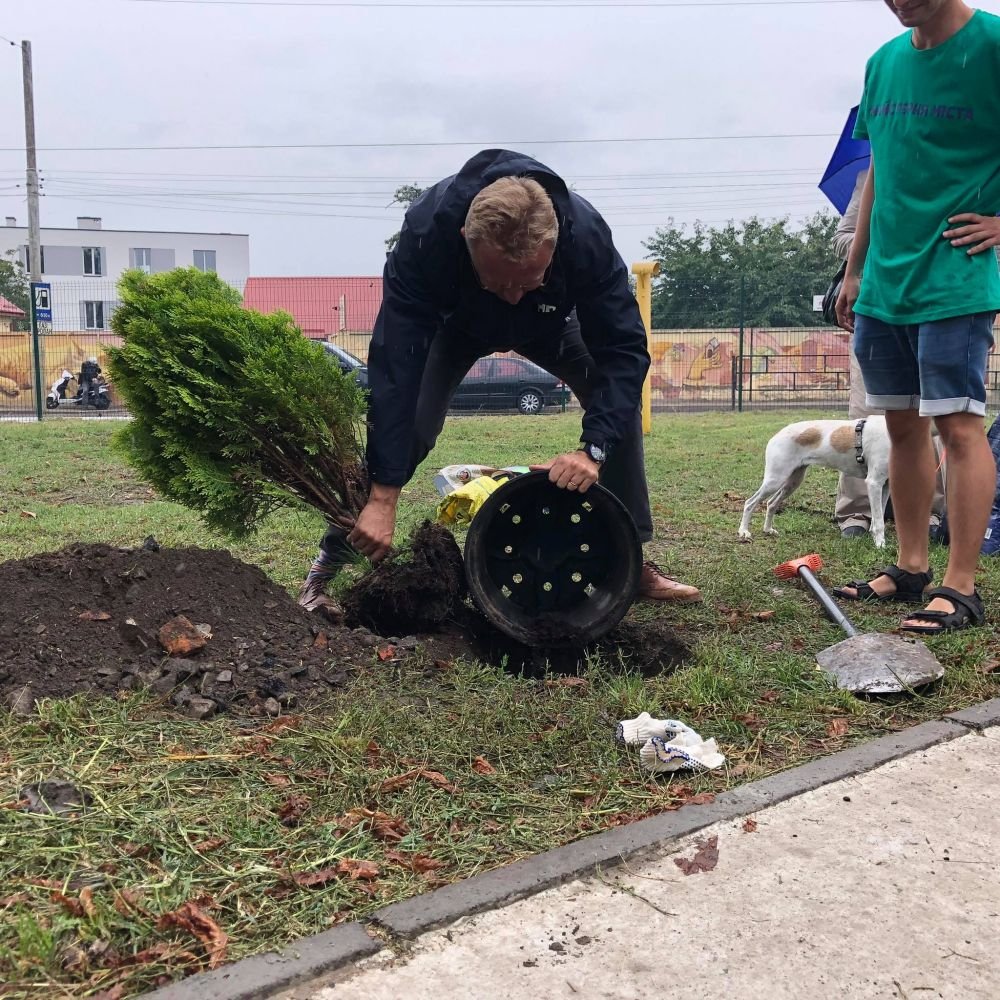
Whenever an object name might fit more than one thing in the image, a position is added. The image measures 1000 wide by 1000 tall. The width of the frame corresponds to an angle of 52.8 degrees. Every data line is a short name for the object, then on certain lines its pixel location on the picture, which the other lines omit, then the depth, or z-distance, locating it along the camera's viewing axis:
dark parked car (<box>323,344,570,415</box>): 22.75
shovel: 3.43
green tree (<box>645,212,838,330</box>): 24.97
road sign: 20.28
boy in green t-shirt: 4.07
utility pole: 31.48
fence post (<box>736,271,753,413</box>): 24.31
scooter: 25.20
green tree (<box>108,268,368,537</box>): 3.62
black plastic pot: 3.92
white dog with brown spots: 6.46
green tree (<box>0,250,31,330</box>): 64.56
